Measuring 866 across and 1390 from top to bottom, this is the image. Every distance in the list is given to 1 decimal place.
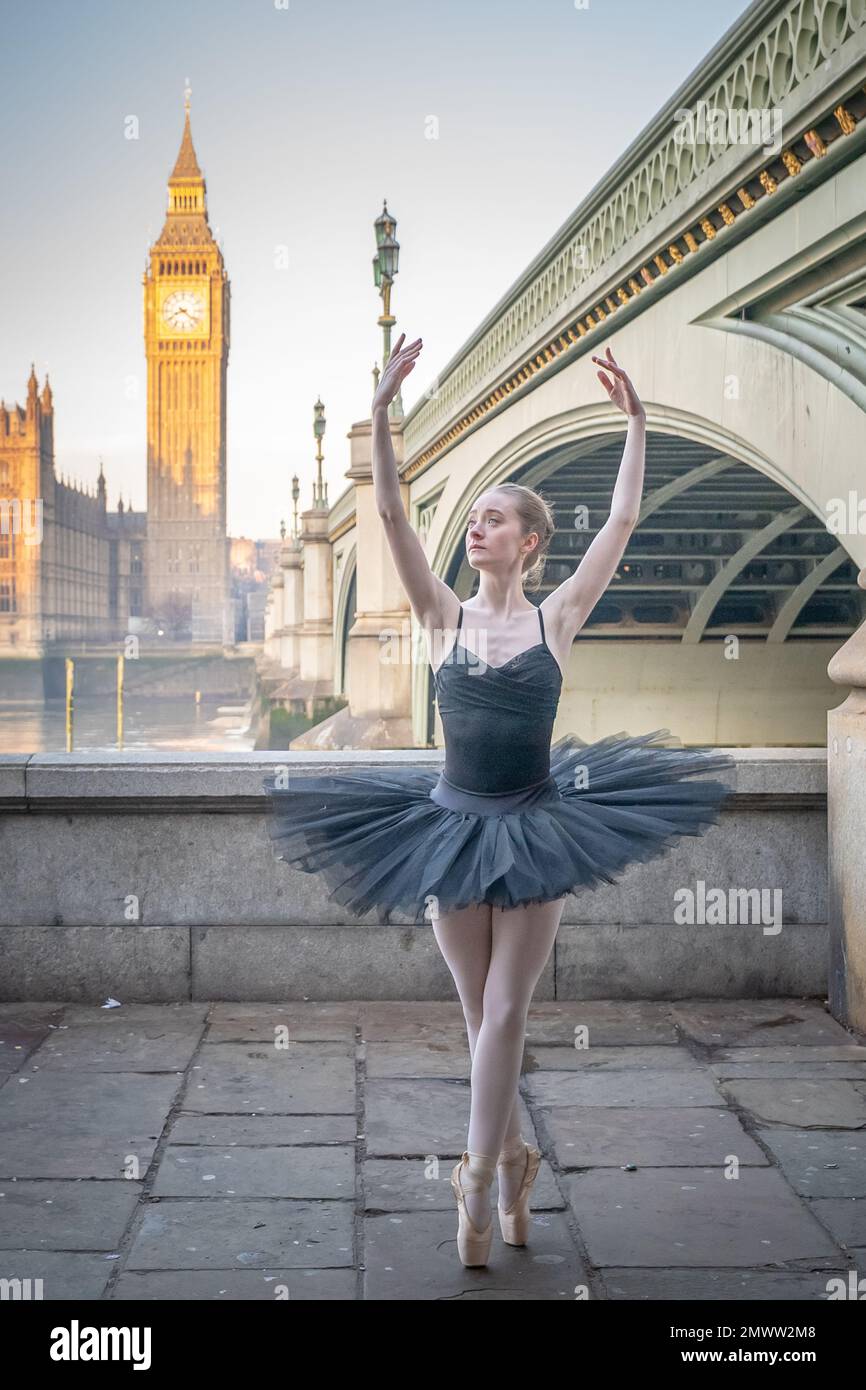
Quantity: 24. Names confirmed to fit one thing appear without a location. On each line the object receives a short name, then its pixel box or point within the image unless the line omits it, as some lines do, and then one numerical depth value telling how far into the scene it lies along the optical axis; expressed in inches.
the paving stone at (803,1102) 161.2
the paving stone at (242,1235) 123.0
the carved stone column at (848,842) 198.4
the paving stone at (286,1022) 194.1
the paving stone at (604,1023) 194.5
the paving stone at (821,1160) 141.1
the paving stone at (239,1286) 116.1
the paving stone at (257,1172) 139.4
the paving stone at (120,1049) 180.2
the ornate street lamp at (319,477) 1564.1
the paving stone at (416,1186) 136.6
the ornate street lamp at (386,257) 772.6
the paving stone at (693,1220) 124.6
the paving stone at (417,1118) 152.3
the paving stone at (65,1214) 127.1
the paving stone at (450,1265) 117.1
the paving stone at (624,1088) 168.2
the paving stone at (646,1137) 149.1
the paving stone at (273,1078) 165.8
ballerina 120.6
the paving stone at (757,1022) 194.5
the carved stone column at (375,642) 1159.6
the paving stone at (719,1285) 116.3
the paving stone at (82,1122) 146.7
